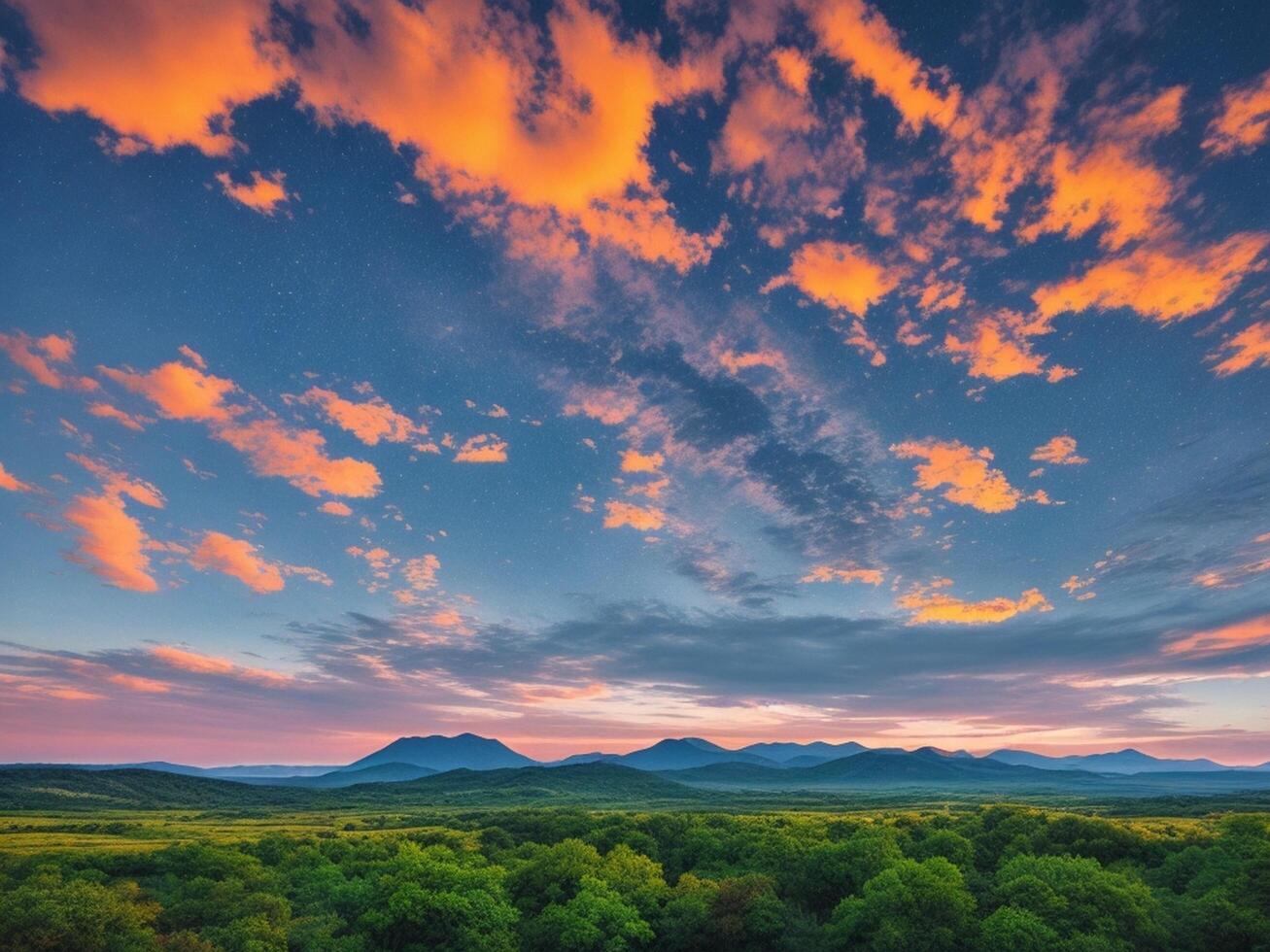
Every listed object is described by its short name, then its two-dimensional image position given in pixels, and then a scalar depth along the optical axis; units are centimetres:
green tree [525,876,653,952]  6381
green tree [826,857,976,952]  5843
